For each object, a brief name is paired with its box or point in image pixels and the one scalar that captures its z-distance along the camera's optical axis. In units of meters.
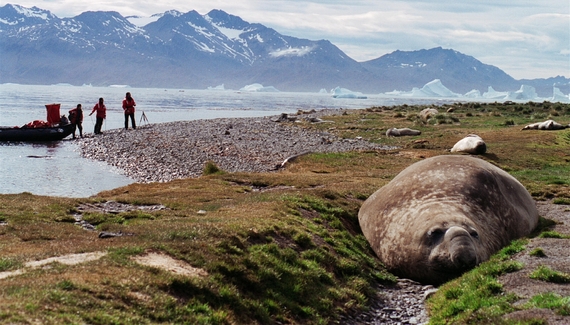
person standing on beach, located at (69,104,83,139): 50.16
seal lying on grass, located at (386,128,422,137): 40.56
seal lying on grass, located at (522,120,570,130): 39.03
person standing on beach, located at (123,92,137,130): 53.03
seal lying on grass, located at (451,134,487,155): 29.36
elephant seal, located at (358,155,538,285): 12.30
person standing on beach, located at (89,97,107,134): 50.38
